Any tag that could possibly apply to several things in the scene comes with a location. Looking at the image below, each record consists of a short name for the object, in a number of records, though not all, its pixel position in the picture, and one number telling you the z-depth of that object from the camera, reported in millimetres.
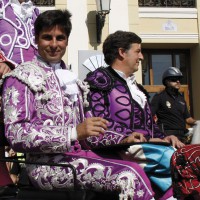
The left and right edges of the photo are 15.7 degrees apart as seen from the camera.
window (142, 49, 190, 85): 14995
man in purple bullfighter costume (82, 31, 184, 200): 3082
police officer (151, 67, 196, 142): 8217
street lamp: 12779
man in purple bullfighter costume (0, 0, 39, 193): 3746
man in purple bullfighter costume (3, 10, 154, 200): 2691
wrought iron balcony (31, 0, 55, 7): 13589
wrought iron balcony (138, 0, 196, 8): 14455
